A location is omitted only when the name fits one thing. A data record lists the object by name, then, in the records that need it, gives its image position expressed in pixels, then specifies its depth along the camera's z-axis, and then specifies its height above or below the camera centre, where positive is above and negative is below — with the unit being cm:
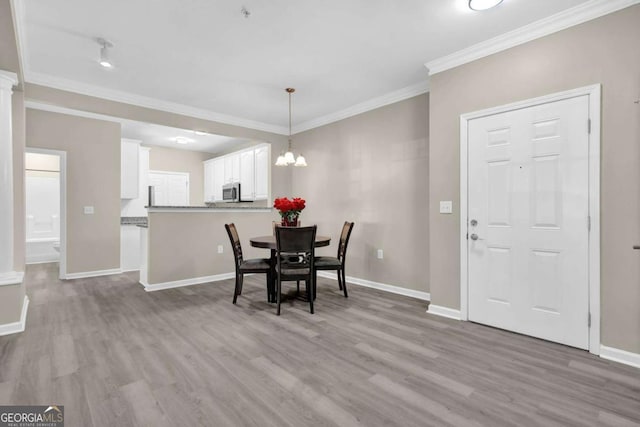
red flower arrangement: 365 +4
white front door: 245 -7
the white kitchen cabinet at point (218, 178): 727 +81
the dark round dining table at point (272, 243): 350 -36
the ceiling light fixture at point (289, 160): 409 +69
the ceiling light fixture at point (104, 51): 288 +152
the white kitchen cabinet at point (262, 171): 575 +76
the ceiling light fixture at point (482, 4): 230 +152
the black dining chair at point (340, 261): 375 -60
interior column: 268 +24
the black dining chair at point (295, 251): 320 -39
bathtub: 648 -78
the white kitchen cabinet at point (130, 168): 595 +85
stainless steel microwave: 655 +43
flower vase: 377 -11
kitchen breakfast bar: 432 -46
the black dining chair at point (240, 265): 357 -60
